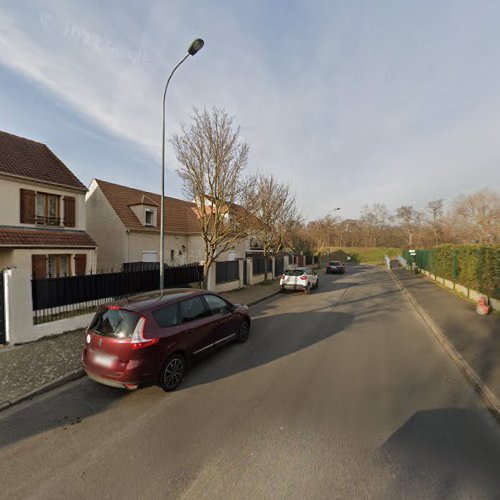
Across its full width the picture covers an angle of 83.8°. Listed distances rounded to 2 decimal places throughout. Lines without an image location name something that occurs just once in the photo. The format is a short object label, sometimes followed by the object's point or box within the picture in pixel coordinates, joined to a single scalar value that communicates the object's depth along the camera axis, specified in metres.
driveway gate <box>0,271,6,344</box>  6.27
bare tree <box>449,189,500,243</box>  33.91
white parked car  15.23
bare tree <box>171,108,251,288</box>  11.52
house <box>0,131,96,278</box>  11.67
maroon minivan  4.15
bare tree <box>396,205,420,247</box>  59.19
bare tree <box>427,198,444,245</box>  52.53
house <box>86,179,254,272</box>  17.42
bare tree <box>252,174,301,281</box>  18.28
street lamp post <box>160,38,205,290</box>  7.98
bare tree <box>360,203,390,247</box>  72.38
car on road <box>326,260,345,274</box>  31.32
